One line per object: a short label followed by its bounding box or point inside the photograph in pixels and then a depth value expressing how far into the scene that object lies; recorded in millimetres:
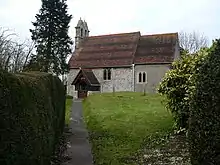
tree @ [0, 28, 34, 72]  9196
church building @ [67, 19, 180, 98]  30061
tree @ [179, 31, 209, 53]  44759
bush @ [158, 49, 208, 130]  9139
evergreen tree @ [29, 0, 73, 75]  29719
